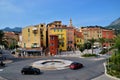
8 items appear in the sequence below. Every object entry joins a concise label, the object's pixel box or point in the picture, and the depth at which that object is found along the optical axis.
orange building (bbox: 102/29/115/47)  46.83
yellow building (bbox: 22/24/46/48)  37.15
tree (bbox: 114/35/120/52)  20.88
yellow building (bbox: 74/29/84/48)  41.21
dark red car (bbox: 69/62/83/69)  20.24
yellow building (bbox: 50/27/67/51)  37.93
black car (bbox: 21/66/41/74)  17.93
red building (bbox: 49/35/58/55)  34.66
